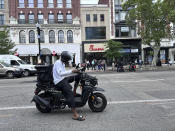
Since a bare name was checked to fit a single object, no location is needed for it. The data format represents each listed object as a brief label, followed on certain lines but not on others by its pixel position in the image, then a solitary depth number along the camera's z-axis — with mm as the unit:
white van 17328
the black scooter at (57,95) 4812
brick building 31453
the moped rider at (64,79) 4488
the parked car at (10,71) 15914
